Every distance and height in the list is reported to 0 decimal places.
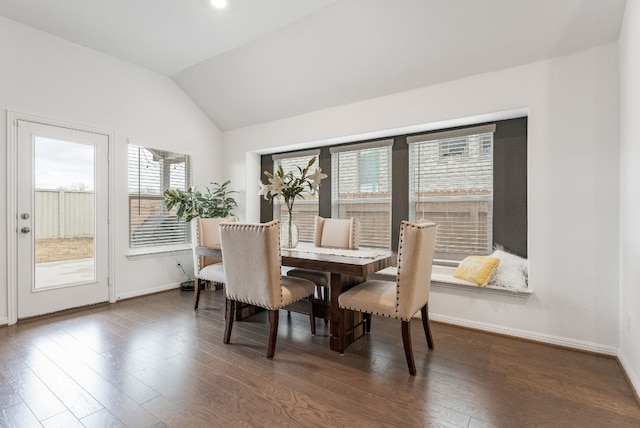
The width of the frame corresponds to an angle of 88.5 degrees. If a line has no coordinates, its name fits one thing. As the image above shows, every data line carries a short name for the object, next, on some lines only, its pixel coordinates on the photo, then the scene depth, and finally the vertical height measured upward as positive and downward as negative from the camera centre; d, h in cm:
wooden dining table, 240 -42
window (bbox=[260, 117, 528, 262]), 325 +30
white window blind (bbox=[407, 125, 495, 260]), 340 +27
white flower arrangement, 299 +25
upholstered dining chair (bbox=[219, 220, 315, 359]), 243 -43
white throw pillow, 291 -56
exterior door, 333 -8
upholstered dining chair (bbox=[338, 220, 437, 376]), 221 -59
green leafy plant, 443 +13
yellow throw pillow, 300 -54
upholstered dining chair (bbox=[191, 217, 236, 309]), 354 -37
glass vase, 320 -24
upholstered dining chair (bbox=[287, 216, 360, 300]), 338 -30
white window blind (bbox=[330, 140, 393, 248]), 409 +32
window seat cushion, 289 -67
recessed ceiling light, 297 +190
